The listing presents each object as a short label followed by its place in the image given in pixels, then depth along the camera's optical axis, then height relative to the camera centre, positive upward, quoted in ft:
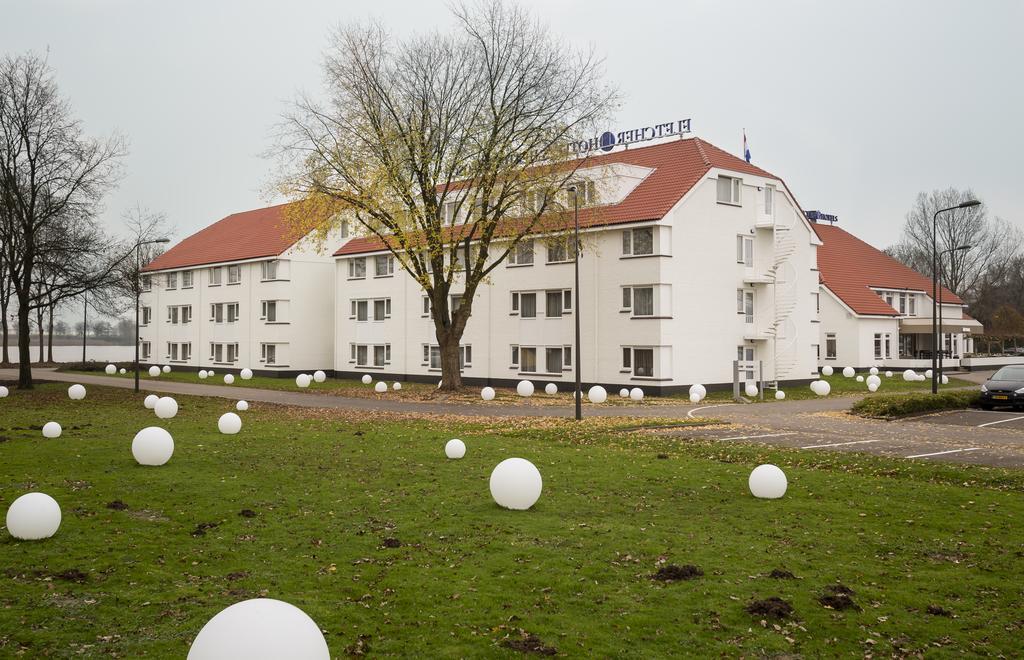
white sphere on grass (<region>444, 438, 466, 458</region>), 60.90 -6.93
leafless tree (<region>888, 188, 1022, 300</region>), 288.51 +39.62
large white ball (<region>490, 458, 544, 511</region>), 43.06 -6.75
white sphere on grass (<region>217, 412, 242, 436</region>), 74.23 -6.11
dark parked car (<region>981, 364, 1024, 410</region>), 103.40 -4.84
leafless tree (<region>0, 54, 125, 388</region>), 123.44 +26.58
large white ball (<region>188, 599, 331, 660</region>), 17.72 -6.00
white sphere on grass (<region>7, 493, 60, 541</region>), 36.09 -7.03
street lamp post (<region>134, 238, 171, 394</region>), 128.06 +11.86
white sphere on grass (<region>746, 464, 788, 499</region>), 46.32 -7.20
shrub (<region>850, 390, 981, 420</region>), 93.30 -5.91
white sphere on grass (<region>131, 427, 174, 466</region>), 55.36 -6.09
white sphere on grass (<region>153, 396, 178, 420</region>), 86.02 -5.42
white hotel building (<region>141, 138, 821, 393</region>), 132.36 +10.62
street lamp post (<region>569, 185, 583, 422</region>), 87.40 -3.54
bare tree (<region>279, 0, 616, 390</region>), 121.70 +31.52
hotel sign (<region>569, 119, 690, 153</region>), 149.69 +40.54
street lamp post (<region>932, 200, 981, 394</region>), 117.99 -0.73
